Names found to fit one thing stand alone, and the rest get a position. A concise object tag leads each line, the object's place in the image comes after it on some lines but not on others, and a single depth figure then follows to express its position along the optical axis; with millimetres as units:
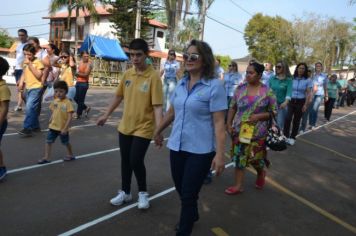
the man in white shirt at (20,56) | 10000
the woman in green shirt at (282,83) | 8273
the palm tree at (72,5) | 34219
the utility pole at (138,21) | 27625
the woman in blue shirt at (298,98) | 9289
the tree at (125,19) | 41531
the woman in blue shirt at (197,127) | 3604
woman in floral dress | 5352
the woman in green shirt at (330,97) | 16112
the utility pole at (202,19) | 25812
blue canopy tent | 27625
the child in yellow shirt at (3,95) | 4883
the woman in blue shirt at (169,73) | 11891
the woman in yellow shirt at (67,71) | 9766
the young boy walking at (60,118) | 6285
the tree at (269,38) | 53869
